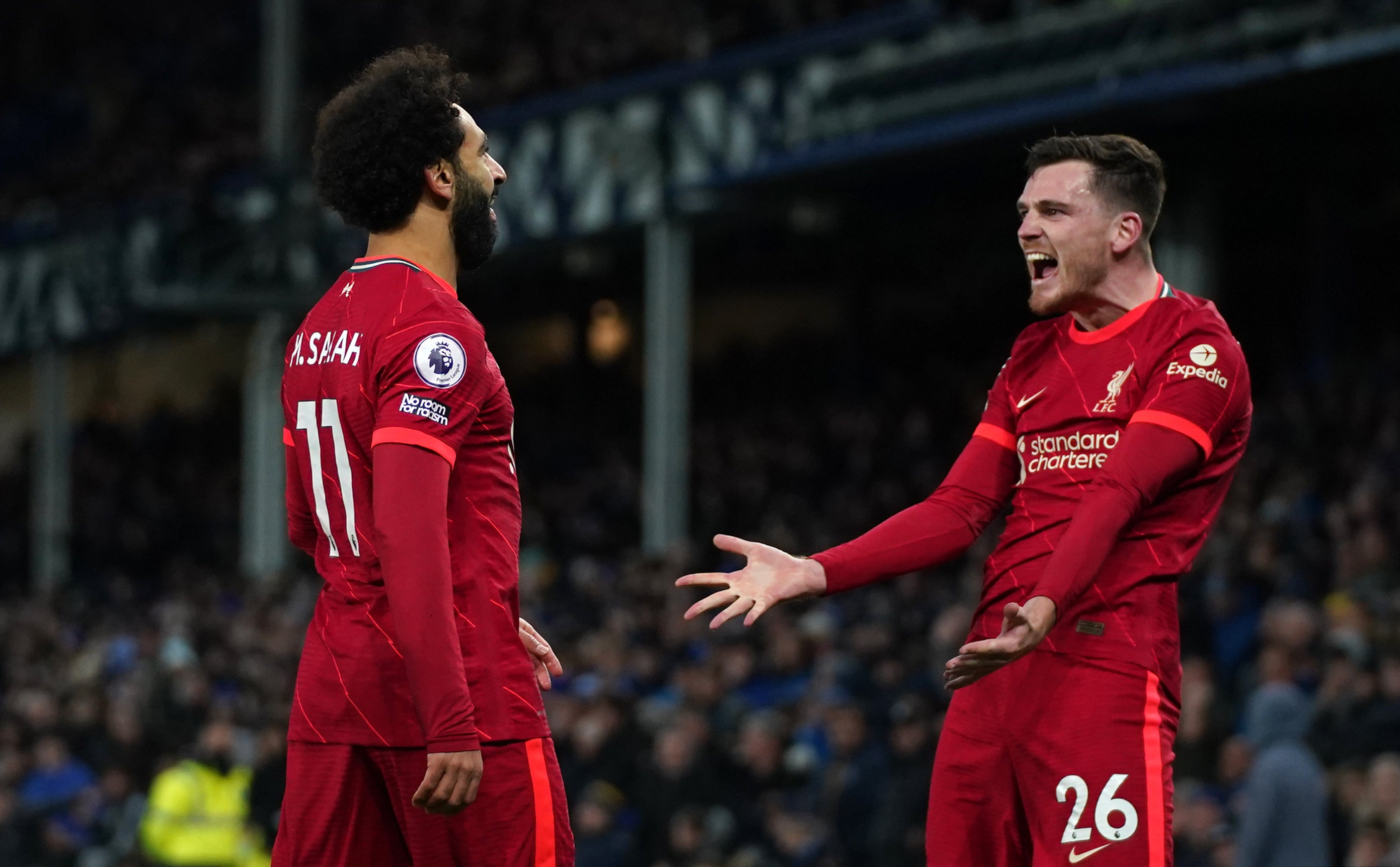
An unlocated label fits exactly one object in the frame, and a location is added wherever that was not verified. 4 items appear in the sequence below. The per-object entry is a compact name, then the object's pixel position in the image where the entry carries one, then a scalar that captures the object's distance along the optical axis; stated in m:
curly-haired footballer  7.29
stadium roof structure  27.83
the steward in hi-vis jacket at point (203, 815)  25.72
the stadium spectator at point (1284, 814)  14.87
